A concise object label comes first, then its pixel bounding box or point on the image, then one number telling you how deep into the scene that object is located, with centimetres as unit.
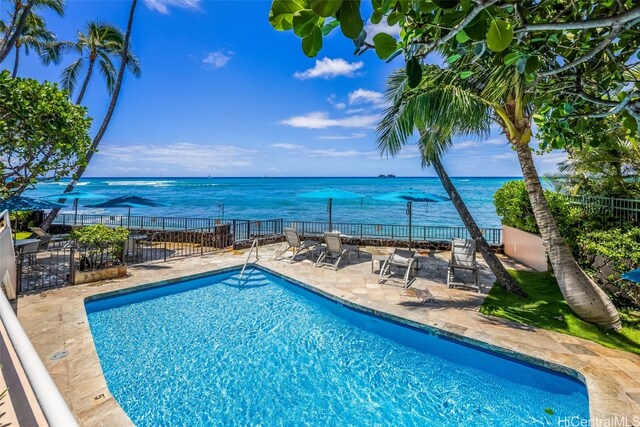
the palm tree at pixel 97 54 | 1280
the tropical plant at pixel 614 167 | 539
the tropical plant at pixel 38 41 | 1141
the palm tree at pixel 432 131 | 528
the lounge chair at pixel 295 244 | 942
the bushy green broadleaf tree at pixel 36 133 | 564
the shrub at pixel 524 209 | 629
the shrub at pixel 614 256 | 459
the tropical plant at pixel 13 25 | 752
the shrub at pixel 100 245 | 702
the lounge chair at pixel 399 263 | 739
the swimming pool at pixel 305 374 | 344
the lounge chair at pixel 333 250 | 870
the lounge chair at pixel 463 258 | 689
